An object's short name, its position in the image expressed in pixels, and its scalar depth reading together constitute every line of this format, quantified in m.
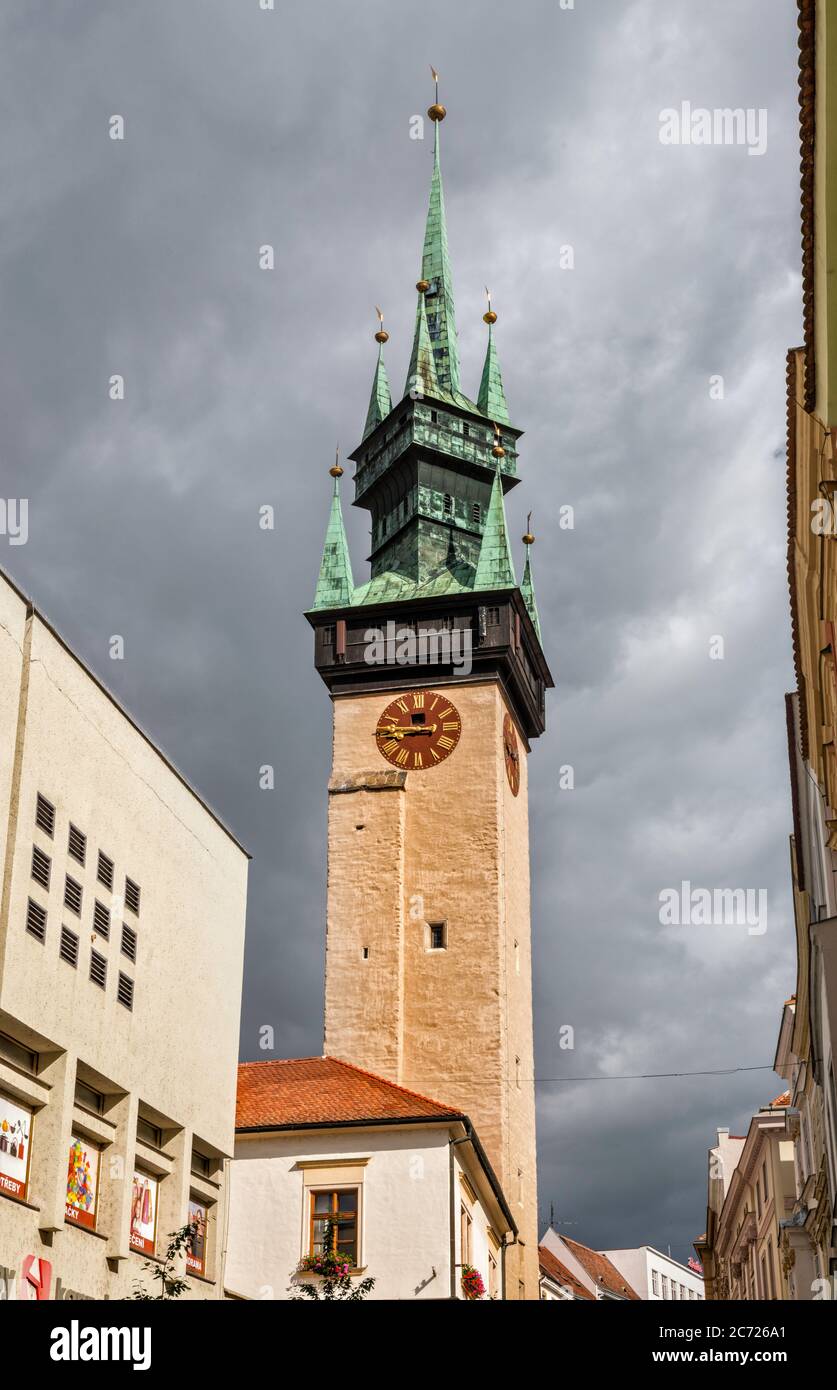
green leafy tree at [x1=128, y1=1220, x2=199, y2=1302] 22.55
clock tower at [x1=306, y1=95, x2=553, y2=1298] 50.44
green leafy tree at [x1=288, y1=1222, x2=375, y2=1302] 26.27
